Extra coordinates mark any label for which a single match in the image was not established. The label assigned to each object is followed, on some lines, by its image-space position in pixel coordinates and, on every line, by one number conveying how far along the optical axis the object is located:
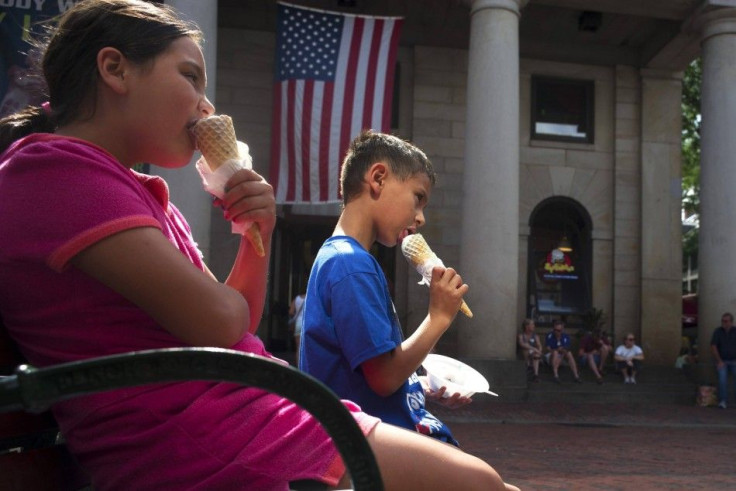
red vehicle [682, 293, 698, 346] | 26.11
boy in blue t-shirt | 2.15
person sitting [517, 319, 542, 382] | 17.00
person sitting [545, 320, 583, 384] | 17.34
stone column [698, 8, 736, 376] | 16.20
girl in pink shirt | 1.33
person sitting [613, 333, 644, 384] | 17.59
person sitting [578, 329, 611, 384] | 18.00
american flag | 14.23
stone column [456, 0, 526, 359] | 15.05
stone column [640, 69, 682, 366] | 19.73
